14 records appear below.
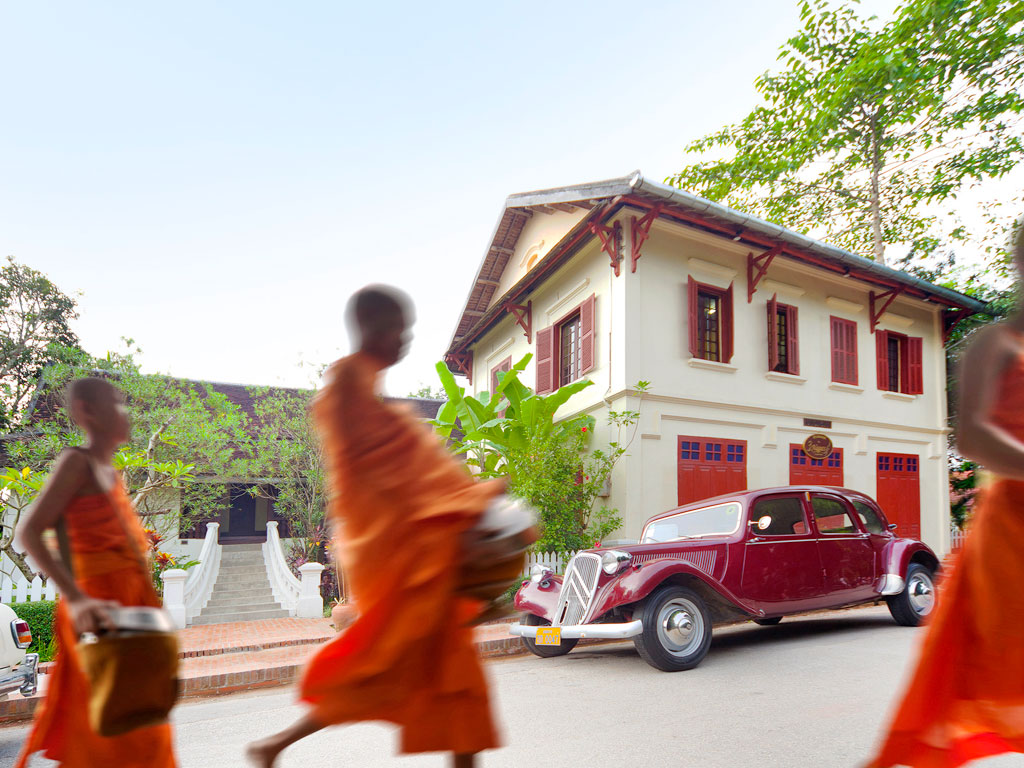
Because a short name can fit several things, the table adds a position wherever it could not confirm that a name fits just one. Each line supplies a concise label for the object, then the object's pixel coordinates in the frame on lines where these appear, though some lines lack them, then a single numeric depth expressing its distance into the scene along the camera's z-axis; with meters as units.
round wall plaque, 14.88
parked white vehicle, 4.91
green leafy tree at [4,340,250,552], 13.50
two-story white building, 13.11
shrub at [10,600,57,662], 9.23
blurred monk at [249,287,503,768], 2.35
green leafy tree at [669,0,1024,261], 17.89
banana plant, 12.54
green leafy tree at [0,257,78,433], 22.27
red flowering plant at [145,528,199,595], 11.38
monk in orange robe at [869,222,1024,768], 2.32
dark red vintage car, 6.62
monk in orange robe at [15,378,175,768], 2.48
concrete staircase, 13.65
